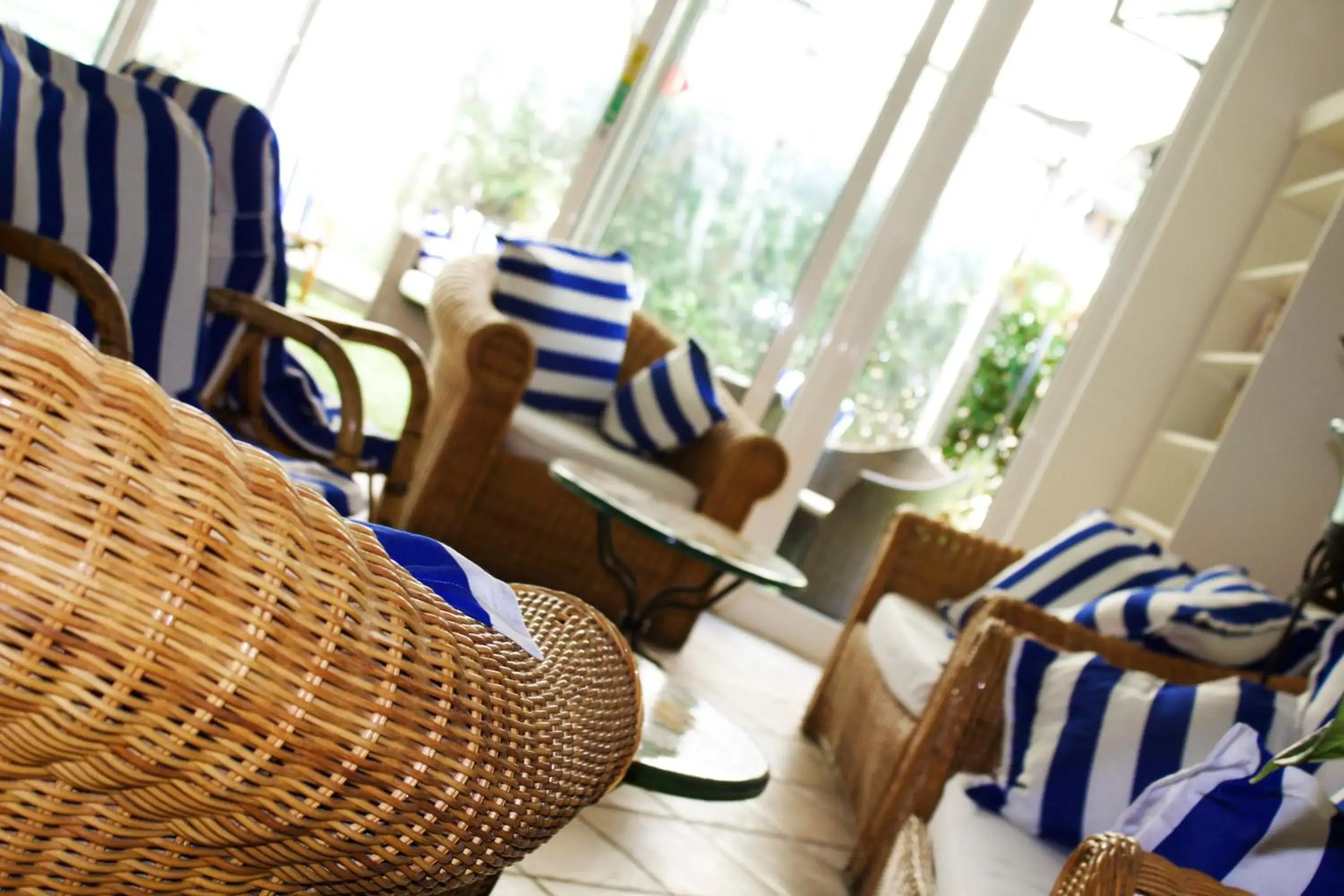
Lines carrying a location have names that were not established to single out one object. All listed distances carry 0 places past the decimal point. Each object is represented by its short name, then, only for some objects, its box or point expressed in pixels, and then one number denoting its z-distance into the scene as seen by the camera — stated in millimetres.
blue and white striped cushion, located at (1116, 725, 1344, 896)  1462
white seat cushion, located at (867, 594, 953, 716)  2697
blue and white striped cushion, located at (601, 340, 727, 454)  3875
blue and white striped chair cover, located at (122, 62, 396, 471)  2488
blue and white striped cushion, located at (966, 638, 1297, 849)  1879
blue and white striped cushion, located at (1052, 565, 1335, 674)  2479
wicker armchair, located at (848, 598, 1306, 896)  2180
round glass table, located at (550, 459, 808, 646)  2750
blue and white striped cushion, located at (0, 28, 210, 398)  2078
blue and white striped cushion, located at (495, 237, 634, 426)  3895
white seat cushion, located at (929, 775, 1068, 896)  1689
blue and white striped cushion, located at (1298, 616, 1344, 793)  1810
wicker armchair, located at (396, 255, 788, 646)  3395
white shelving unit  4371
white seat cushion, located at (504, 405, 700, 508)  3619
